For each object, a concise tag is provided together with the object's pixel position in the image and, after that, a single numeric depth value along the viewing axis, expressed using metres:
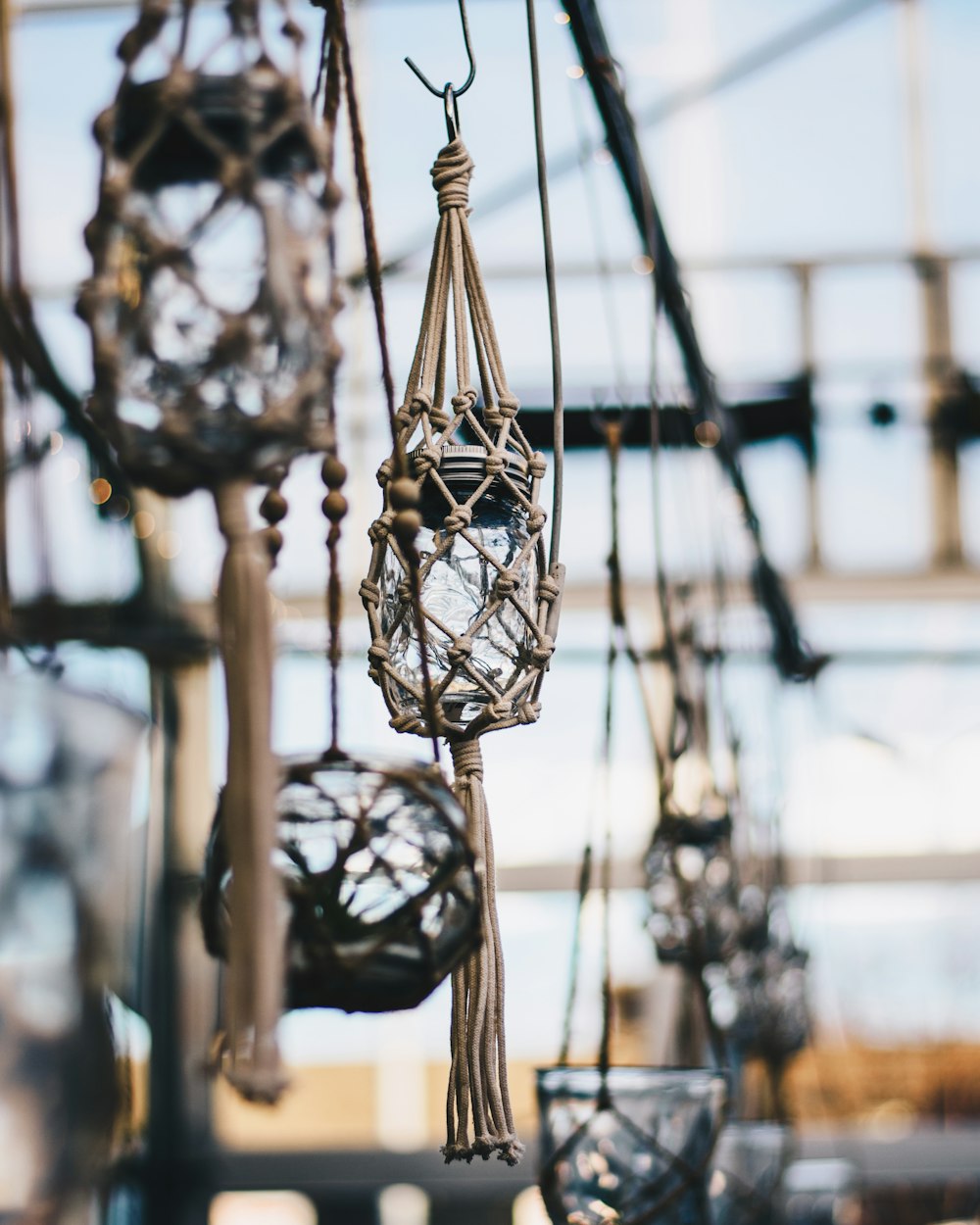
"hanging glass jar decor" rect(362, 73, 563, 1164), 1.73
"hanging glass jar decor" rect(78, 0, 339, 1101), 1.43
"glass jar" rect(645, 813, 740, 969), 3.24
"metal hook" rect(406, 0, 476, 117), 1.83
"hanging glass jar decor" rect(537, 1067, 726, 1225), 2.16
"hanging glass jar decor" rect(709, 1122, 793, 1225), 2.53
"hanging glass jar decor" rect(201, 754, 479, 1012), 1.56
